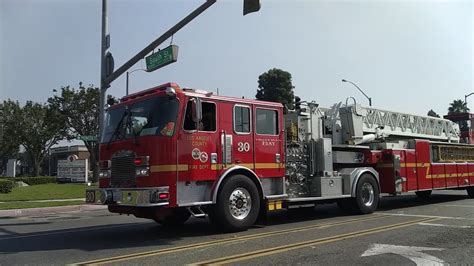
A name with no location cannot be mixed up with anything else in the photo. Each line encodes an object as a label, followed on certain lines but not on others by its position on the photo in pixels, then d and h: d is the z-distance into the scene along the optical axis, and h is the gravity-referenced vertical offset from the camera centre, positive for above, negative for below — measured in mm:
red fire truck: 9375 +325
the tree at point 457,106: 90938 +11823
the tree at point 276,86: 61756 +11080
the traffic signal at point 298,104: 12880 +1789
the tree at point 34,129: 50469 +4914
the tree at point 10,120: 49562 +5775
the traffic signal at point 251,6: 14234 +4831
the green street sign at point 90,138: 20294 +1565
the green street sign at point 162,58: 18047 +4398
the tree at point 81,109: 40344 +5463
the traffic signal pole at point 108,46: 16472 +4782
